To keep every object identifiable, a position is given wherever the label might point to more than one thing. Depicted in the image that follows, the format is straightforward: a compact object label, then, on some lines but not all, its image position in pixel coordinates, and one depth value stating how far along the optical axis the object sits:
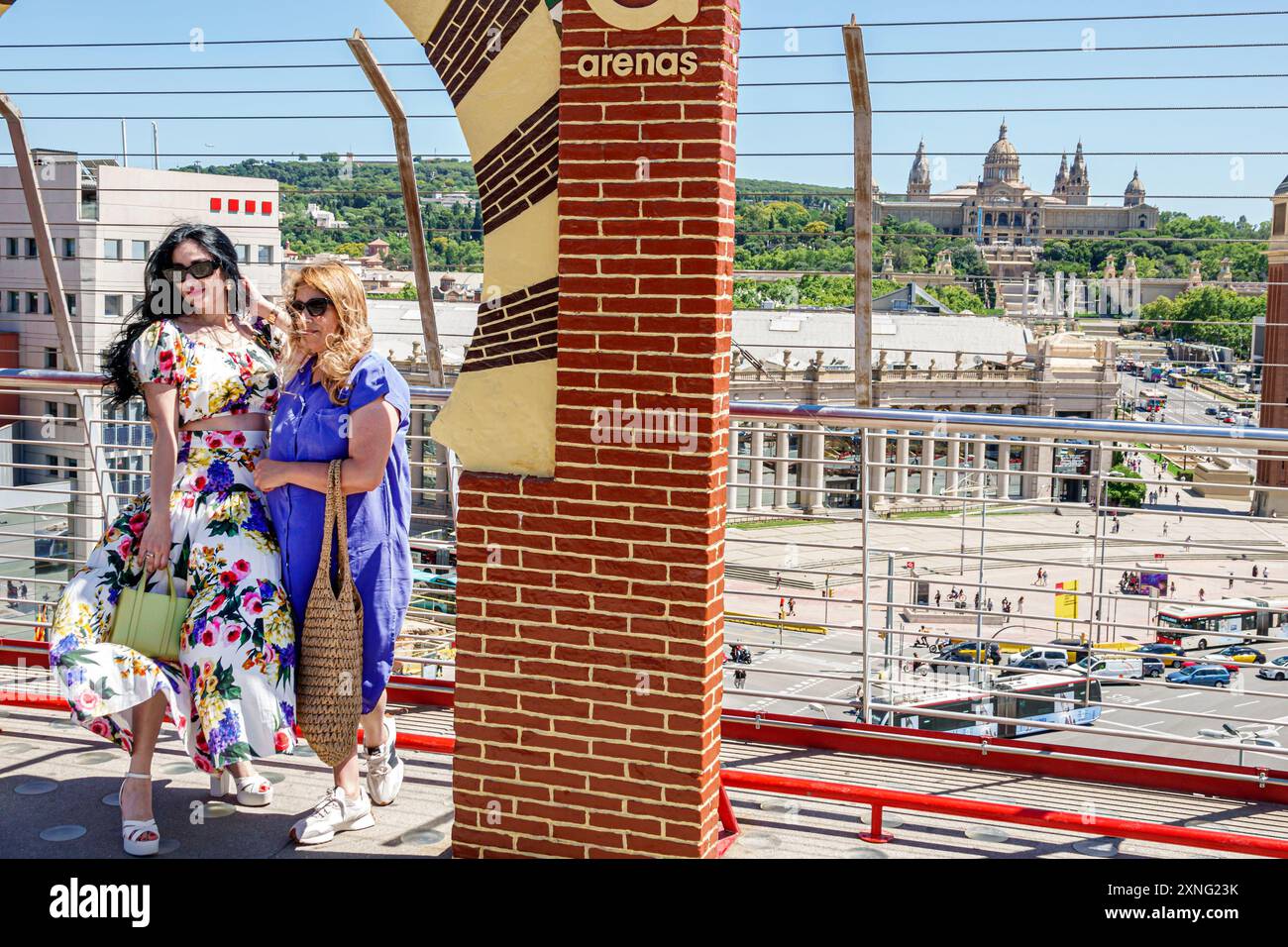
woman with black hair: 4.10
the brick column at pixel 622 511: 3.72
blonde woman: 4.16
